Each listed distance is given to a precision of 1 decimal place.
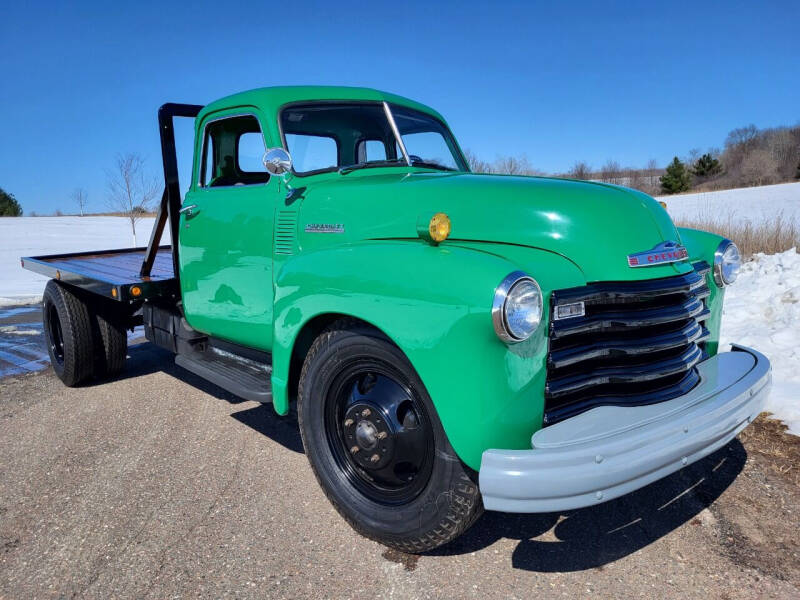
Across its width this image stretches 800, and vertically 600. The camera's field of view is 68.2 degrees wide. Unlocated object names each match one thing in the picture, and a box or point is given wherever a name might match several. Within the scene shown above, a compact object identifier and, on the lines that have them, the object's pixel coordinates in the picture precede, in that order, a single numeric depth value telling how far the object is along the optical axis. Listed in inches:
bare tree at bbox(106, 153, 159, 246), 916.0
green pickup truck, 81.0
